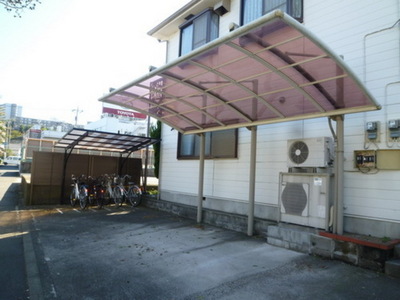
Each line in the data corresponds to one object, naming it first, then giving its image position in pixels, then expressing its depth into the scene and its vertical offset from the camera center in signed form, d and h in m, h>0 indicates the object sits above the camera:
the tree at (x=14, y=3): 4.67 +2.65
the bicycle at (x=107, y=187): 9.34 -0.66
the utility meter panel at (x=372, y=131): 4.48 +0.76
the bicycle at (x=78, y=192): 8.89 -0.83
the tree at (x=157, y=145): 9.99 +0.86
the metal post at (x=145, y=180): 10.52 -0.42
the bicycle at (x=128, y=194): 9.24 -0.85
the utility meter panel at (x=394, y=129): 4.25 +0.76
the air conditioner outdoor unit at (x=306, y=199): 4.50 -0.38
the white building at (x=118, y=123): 36.78 +6.14
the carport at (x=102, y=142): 8.72 +0.86
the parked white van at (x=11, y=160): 45.50 +0.48
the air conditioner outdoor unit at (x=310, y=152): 4.62 +0.41
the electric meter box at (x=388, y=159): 4.26 +0.31
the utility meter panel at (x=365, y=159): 4.49 +0.31
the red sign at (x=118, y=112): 36.78 +7.42
